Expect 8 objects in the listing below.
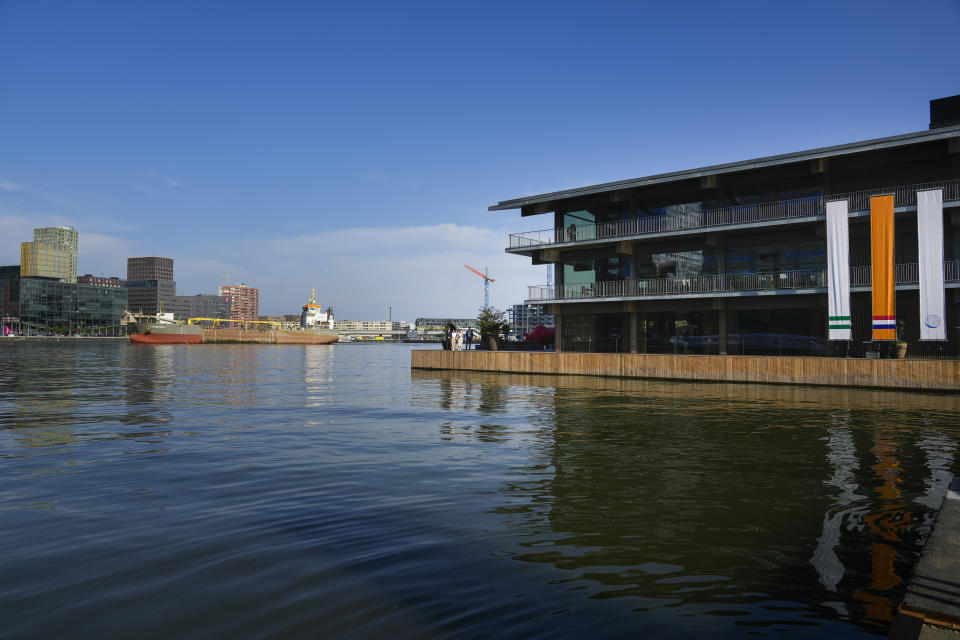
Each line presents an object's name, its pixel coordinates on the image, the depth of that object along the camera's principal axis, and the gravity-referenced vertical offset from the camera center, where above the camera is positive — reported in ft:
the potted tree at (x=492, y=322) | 170.81 +3.71
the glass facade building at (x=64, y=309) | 591.78 +26.74
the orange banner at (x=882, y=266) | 88.84 +10.54
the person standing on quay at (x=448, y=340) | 123.24 -1.18
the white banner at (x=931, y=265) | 86.22 +10.20
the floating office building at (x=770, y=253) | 91.04 +15.25
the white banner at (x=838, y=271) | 92.94 +10.15
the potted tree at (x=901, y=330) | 96.63 +0.62
